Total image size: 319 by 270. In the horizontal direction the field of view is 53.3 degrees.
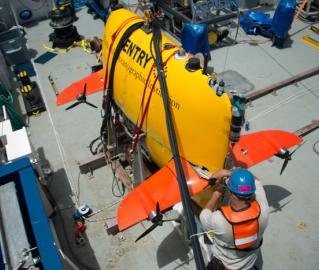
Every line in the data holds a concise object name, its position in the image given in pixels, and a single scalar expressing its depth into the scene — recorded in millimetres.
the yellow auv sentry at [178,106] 3571
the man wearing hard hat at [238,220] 3119
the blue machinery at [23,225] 2930
